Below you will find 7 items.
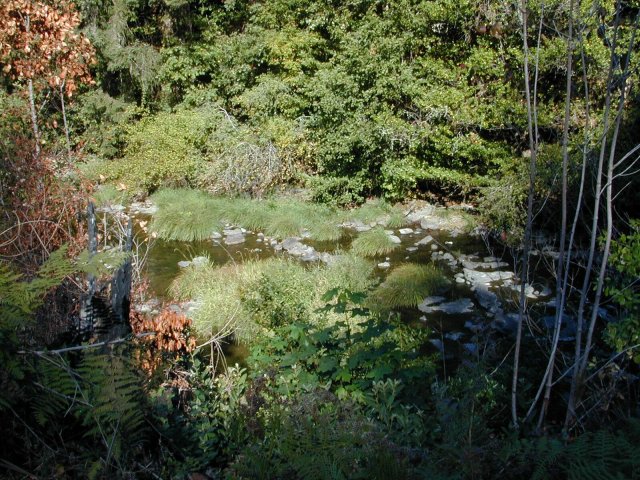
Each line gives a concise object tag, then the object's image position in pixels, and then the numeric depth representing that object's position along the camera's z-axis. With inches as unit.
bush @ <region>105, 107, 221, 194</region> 481.4
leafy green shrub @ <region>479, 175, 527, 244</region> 352.2
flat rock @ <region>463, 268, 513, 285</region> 296.5
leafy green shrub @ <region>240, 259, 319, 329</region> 169.9
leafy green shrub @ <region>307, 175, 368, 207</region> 432.8
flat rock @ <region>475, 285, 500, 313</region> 263.0
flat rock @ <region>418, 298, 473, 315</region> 263.7
